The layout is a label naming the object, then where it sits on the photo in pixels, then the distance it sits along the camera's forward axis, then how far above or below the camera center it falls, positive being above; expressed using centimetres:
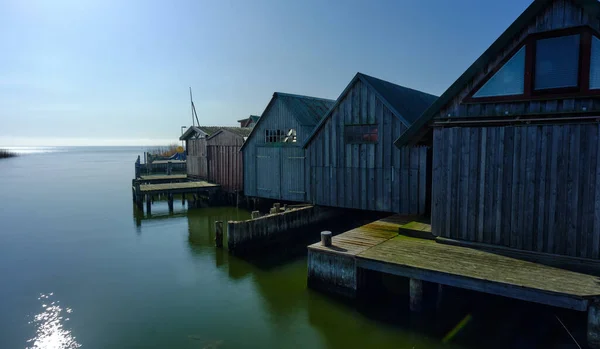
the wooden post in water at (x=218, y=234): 1471 -327
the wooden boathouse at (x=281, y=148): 1825 +25
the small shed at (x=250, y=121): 3655 +330
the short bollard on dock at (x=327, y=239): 996 -233
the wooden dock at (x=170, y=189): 2366 -241
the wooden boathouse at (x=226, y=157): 2467 -32
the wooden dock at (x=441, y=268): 664 -245
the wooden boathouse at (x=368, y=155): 1384 -10
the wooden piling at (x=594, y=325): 638 -301
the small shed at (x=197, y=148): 2798 +35
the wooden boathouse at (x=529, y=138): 767 +31
